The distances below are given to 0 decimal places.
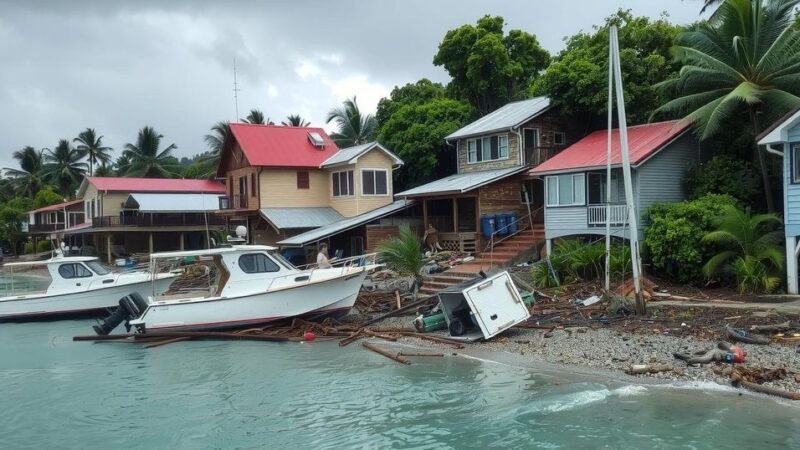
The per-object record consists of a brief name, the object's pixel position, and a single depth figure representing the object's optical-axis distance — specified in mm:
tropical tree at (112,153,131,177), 64188
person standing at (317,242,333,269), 20922
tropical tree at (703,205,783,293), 17969
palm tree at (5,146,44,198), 69438
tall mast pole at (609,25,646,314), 16266
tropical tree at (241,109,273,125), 57438
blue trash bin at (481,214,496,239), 27828
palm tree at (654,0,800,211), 20297
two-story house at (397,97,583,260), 28453
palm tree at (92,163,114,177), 69750
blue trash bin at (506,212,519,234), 28184
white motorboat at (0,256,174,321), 23875
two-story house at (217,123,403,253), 35375
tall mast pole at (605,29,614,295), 18156
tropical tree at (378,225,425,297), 20875
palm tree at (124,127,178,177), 61469
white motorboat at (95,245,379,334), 18625
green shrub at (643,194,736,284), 19406
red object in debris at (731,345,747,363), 12312
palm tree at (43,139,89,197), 68812
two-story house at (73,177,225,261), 46188
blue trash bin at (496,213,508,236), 27984
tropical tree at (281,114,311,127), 59938
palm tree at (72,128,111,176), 70250
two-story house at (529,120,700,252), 22453
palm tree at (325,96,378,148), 48094
